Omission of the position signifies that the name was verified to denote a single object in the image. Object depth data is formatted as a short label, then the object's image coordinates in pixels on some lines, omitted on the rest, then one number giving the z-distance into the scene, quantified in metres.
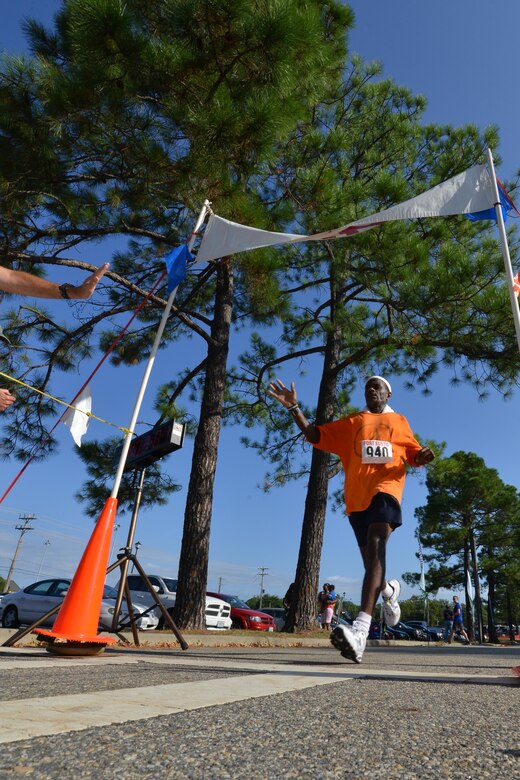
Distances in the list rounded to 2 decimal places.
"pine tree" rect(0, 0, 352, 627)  5.90
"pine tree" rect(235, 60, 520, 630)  8.39
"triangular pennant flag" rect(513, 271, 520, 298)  5.15
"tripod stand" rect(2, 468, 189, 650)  4.41
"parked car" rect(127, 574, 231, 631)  13.16
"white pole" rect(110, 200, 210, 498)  4.21
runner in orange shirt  3.57
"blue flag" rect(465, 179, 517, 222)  5.35
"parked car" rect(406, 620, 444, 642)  34.88
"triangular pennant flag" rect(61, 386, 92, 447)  4.04
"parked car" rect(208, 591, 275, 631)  15.90
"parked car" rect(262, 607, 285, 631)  23.39
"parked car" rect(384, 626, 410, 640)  31.85
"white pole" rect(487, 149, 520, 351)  4.64
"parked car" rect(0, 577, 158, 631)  11.73
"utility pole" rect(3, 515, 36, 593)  65.81
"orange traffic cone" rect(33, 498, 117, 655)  3.48
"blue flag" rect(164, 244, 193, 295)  5.07
